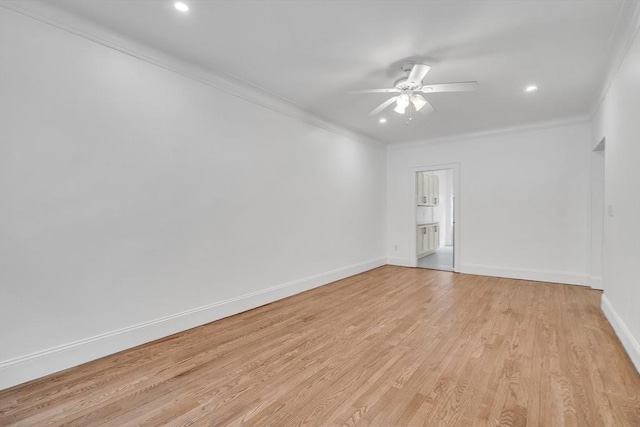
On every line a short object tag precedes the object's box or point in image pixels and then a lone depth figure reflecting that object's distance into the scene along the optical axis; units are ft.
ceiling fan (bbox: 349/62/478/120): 8.79
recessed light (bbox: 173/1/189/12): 6.82
